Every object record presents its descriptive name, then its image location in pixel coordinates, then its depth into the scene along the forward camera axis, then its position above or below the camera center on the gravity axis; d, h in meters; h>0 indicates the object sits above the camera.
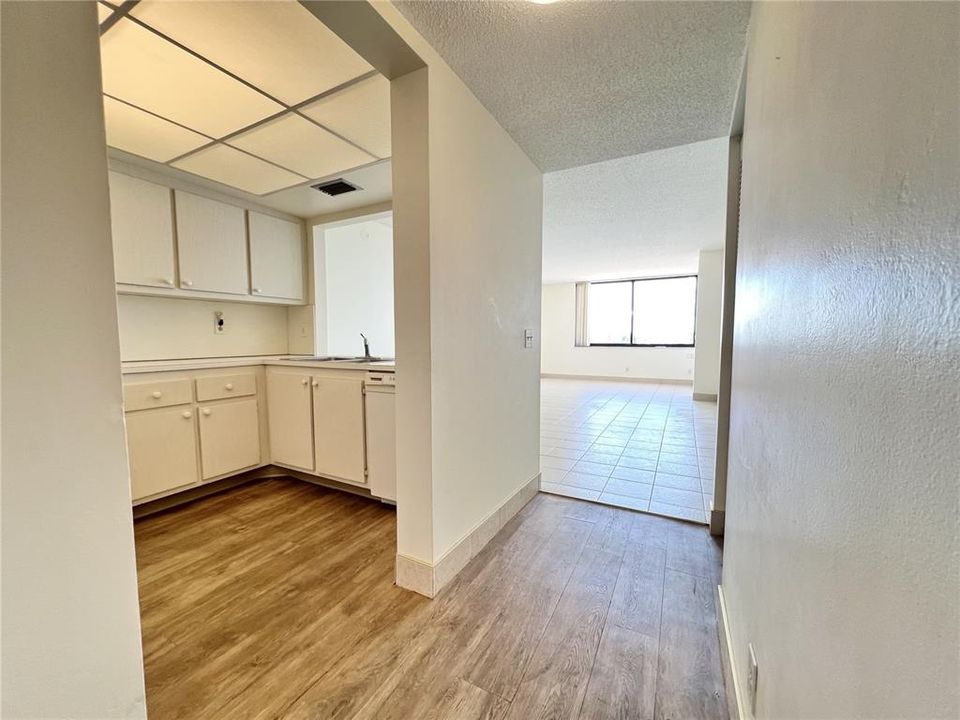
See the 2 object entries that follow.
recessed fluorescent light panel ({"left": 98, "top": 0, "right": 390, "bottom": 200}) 1.29 +1.07
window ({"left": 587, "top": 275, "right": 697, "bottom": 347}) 7.70 +0.54
